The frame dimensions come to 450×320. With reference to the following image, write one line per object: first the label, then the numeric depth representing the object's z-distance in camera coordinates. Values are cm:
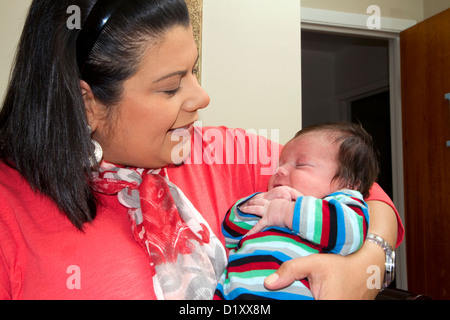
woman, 83
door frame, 322
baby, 88
